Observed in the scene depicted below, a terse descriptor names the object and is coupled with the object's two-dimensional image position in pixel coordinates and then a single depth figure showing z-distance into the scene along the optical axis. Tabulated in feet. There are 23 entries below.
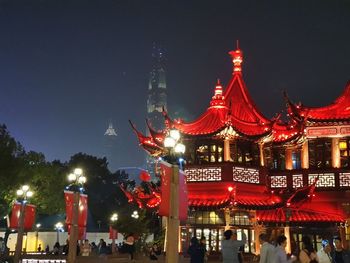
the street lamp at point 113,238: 114.85
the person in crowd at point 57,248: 98.76
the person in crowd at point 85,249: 81.09
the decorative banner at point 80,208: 64.28
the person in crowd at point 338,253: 42.09
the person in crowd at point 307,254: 31.45
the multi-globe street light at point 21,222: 68.91
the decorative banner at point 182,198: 38.65
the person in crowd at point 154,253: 59.92
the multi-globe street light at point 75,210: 58.54
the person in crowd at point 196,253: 44.62
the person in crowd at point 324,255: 35.22
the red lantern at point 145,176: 87.35
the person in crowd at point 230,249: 33.01
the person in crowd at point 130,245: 50.42
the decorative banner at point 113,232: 123.34
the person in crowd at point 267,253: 29.14
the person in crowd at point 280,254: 28.99
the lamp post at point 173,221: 35.47
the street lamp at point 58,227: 153.30
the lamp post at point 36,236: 140.58
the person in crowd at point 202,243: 45.32
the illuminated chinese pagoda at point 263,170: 79.20
